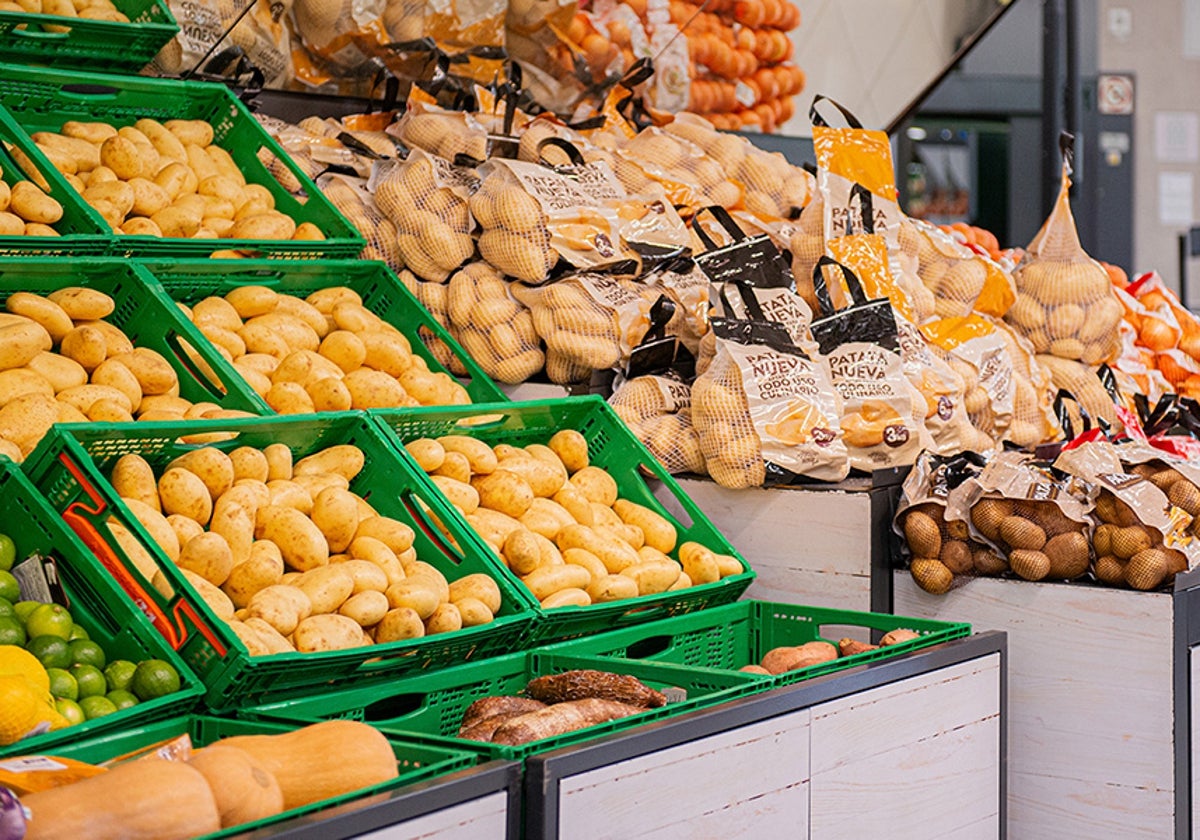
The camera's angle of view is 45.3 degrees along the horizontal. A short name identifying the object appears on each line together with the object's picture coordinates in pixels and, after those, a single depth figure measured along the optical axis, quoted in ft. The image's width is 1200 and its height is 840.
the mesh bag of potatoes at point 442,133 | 12.74
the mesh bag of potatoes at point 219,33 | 12.16
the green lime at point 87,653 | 6.46
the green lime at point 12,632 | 6.29
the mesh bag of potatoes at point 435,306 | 11.23
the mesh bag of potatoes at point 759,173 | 13.67
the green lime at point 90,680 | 6.27
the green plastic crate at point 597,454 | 8.59
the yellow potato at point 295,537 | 7.73
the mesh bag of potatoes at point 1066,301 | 13.03
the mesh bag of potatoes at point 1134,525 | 8.89
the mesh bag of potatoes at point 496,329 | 11.11
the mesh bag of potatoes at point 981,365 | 11.46
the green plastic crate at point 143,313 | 9.03
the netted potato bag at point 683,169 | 12.96
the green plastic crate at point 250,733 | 5.21
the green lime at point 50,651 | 6.32
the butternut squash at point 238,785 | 5.04
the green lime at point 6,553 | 6.92
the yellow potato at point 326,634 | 7.06
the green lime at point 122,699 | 6.23
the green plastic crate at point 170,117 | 10.33
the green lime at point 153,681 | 6.37
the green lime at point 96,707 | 6.11
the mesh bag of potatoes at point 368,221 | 11.78
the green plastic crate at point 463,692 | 6.87
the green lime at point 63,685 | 6.13
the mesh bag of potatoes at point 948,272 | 12.34
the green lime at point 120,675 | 6.40
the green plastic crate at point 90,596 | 6.44
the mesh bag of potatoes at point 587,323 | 10.89
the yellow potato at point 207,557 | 7.27
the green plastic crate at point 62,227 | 9.39
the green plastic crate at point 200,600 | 6.70
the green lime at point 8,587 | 6.71
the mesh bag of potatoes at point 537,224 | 11.25
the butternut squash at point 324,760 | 5.40
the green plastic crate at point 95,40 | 10.66
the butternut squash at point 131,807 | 4.66
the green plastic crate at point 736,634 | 8.47
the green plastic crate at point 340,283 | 10.09
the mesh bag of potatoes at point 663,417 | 10.42
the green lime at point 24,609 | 6.54
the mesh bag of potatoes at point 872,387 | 10.09
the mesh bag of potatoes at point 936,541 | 9.48
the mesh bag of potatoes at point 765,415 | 9.81
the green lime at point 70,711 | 5.98
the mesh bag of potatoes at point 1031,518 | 9.23
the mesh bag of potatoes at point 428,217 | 11.44
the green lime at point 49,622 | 6.45
